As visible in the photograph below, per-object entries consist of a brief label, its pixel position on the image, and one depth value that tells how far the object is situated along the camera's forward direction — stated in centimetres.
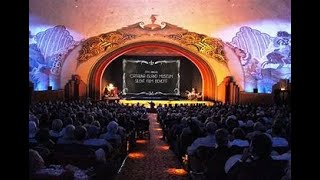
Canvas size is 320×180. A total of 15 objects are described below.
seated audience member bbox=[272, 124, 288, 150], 380
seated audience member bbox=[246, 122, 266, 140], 434
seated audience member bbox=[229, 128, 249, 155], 302
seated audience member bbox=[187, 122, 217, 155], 379
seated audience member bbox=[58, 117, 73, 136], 477
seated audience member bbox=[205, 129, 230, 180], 295
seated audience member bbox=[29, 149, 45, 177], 215
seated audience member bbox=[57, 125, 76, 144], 332
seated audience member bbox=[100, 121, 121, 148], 446
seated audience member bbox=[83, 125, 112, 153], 370
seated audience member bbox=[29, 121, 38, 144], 379
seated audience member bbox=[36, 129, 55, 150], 333
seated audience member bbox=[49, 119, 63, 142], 431
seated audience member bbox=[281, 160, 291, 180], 214
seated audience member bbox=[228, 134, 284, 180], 218
